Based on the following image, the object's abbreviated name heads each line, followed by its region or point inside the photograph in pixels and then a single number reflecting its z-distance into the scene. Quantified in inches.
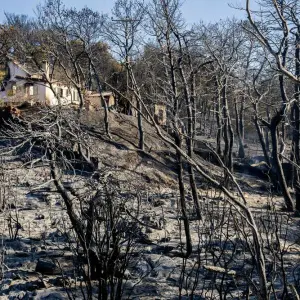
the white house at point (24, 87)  1283.2
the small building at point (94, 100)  1211.6
